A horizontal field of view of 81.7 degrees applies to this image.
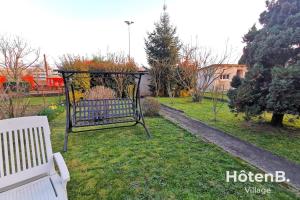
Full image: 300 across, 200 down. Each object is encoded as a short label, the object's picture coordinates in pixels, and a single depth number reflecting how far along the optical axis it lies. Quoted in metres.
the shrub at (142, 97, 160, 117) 6.41
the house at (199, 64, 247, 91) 10.34
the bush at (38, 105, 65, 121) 5.35
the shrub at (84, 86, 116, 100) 6.80
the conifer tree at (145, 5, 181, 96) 13.16
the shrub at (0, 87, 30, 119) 4.00
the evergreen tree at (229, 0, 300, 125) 3.75
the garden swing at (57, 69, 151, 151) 3.48
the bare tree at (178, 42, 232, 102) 10.24
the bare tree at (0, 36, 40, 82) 4.48
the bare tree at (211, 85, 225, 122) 5.91
